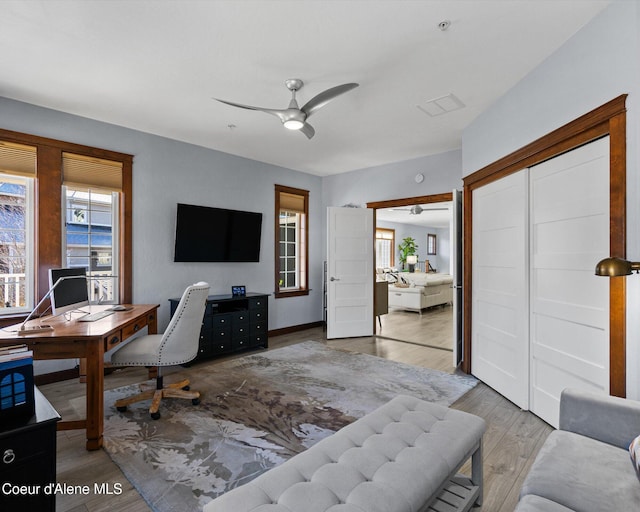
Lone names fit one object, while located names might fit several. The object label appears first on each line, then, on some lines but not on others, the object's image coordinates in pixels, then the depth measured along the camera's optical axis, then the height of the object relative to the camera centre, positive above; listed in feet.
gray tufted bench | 3.86 -2.72
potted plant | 37.88 +0.73
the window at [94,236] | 12.18 +0.71
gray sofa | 3.94 -2.73
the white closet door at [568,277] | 7.14 -0.49
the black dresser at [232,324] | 14.10 -2.95
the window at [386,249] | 38.78 +0.77
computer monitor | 9.26 -1.01
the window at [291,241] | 18.80 +0.86
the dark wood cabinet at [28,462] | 4.08 -2.54
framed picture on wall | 46.29 +1.58
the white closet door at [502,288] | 9.56 -0.98
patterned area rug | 6.64 -4.20
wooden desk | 7.40 -2.11
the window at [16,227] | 10.89 +0.91
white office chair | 9.21 -2.54
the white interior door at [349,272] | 18.04 -0.86
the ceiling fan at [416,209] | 28.20 +4.14
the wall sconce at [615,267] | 5.12 -0.17
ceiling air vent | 10.76 +4.85
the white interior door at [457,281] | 13.13 -0.96
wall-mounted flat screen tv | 14.71 +0.97
